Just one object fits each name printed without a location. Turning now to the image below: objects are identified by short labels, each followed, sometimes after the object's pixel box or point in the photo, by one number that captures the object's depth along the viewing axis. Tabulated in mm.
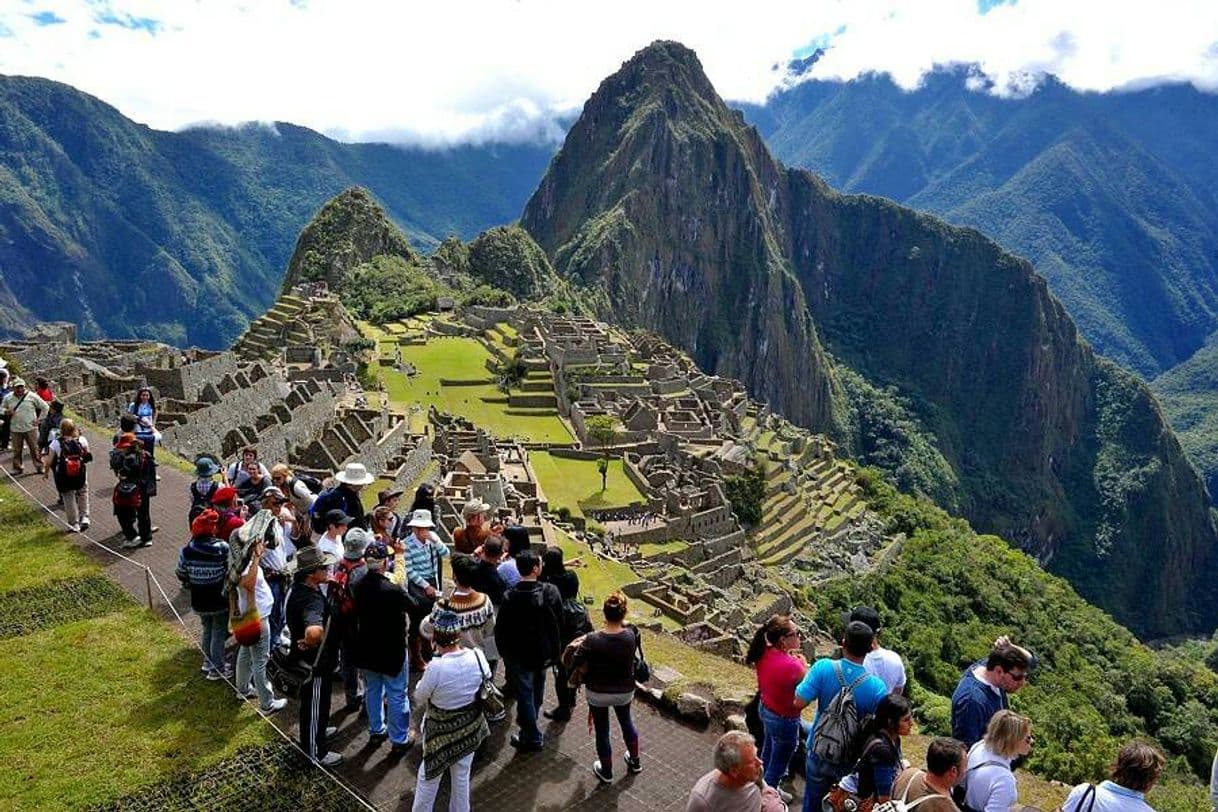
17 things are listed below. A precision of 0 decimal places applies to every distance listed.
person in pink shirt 7395
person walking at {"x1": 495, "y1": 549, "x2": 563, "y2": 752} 8039
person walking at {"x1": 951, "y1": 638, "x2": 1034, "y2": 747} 6629
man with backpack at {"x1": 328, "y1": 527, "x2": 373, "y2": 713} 7762
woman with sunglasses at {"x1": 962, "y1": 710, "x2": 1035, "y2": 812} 5809
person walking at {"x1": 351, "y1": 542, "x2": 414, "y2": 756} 7699
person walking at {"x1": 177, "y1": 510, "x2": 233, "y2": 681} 8633
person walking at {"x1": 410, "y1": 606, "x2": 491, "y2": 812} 6773
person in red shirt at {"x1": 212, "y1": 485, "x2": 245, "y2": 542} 9055
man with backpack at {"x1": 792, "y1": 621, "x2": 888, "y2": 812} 6617
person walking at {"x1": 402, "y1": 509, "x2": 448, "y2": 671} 8758
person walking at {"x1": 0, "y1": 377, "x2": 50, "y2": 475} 15438
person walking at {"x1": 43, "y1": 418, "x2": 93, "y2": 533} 12688
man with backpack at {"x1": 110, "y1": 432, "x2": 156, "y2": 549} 11758
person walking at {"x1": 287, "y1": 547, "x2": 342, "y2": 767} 7875
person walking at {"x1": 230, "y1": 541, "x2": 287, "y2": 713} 8273
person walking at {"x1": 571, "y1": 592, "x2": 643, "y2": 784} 7656
